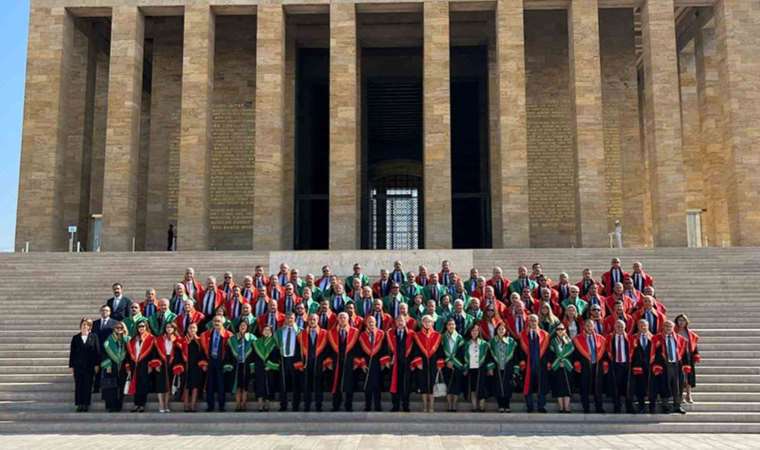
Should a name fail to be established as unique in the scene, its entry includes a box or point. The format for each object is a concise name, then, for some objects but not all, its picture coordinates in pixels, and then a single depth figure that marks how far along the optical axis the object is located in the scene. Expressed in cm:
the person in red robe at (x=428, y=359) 924
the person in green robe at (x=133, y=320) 968
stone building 2255
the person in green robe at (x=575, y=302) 1052
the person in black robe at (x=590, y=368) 921
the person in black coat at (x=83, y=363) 938
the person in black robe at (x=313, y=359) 937
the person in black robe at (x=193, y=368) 940
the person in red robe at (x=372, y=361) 933
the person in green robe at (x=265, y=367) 937
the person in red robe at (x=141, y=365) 936
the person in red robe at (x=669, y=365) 906
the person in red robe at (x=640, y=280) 1167
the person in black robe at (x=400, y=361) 930
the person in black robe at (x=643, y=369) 912
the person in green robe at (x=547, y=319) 975
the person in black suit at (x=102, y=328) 970
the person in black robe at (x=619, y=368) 921
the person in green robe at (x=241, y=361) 938
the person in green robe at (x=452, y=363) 930
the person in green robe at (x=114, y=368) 933
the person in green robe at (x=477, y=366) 925
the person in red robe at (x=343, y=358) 936
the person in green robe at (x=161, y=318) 996
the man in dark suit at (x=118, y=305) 1050
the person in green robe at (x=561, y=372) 920
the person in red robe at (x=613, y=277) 1167
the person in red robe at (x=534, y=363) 923
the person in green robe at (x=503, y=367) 923
